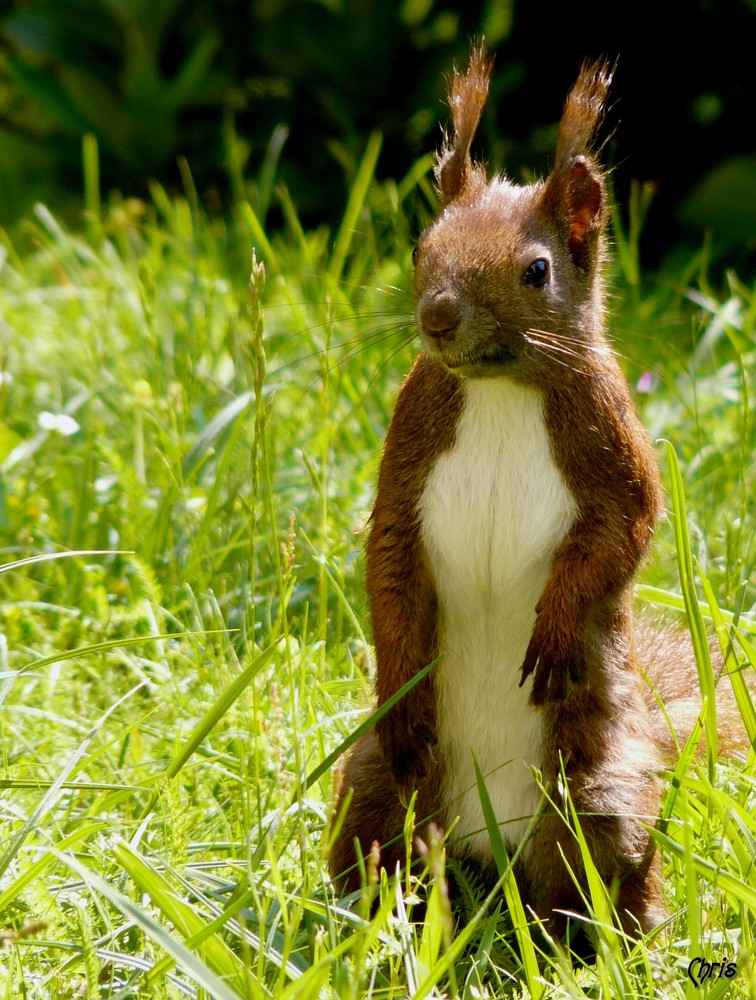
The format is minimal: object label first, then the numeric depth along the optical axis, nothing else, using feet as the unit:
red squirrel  15.42
